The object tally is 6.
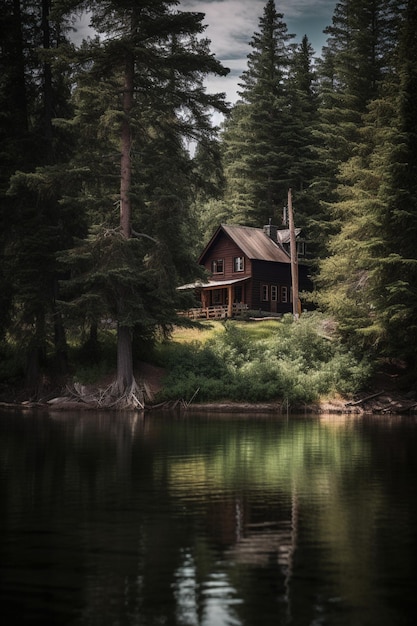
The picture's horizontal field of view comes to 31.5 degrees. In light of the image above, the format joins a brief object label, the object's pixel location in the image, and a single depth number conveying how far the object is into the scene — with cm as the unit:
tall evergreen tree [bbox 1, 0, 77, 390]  4009
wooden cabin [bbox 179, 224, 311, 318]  6438
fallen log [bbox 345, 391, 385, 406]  3925
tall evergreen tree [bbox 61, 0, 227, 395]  3938
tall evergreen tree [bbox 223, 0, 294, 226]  7369
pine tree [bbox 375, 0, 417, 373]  3769
